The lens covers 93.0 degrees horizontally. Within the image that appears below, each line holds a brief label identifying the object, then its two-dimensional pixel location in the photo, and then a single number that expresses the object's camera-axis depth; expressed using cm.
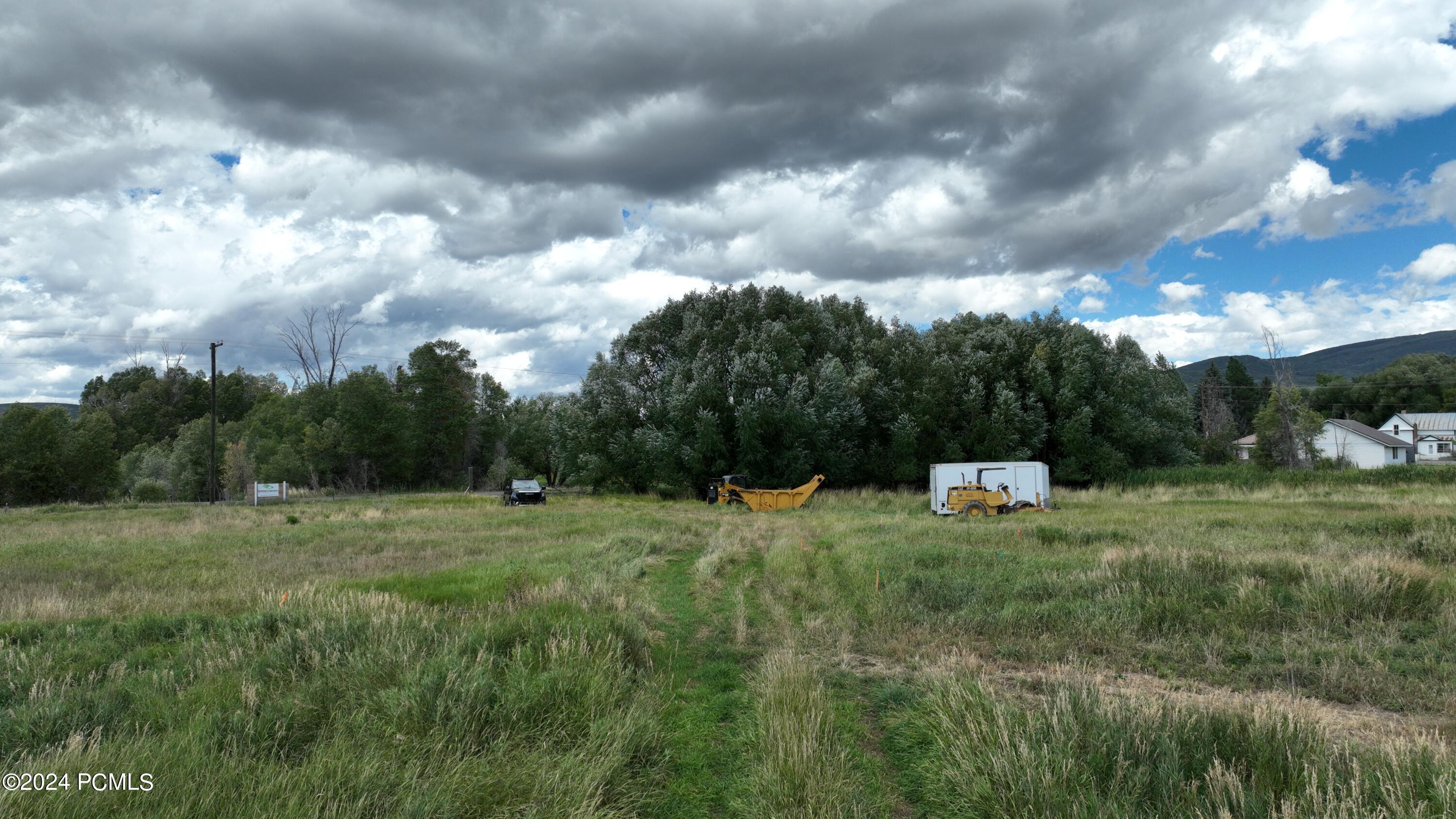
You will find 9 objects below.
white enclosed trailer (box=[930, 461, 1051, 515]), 2870
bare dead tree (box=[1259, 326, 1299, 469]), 4656
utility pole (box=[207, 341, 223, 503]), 4131
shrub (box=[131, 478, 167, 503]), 5259
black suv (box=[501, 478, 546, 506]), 3881
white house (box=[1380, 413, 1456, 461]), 8206
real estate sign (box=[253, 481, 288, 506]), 4278
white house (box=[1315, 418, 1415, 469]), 7131
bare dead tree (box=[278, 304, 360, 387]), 6506
